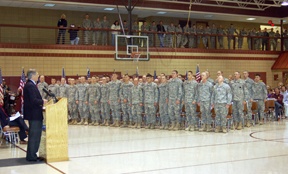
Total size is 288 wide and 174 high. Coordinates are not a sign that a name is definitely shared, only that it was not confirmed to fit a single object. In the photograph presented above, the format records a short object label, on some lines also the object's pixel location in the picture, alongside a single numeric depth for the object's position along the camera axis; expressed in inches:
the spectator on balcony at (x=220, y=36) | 972.5
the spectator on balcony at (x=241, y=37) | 994.2
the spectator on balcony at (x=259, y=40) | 1021.3
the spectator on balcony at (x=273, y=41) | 1046.4
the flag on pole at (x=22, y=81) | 681.7
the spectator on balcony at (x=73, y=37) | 814.5
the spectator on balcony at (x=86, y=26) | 831.1
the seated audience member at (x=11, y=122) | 426.6
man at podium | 324.2
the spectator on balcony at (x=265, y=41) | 1033.3
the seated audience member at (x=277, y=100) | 690.2
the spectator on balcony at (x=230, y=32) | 983.0
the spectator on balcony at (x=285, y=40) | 1055.6
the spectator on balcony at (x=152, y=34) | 884.8
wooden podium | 324.8
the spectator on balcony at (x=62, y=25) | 816.3
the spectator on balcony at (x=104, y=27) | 852.0
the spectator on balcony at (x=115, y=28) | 850.0
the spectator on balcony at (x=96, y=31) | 834.8
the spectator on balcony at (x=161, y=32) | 880.9
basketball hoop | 677.4
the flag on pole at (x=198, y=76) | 743.7
